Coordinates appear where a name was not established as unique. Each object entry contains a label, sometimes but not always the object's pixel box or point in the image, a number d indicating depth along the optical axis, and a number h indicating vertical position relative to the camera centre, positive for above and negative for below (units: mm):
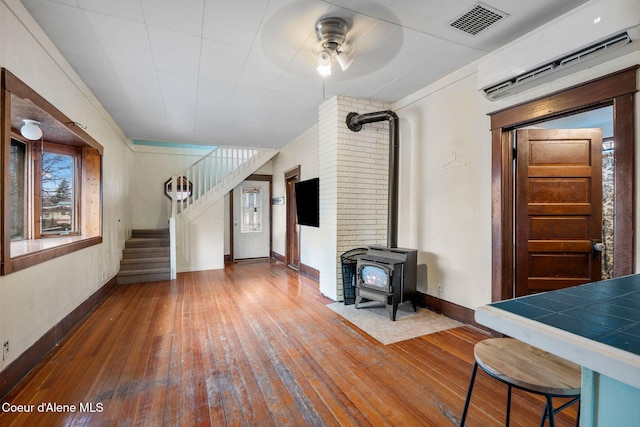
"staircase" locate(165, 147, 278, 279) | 6129 +817
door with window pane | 7543 -204
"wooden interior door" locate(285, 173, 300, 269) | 6699 -303
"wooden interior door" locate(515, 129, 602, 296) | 2855 +34
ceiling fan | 2318 +1477
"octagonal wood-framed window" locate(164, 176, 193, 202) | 6871 +587
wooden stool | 1023 -623
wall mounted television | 4926 +197
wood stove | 3297 -778
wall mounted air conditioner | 1884 +1240
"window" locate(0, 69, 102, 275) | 2087 +356
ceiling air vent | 2211 +1574
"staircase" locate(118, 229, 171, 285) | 5270 -921
